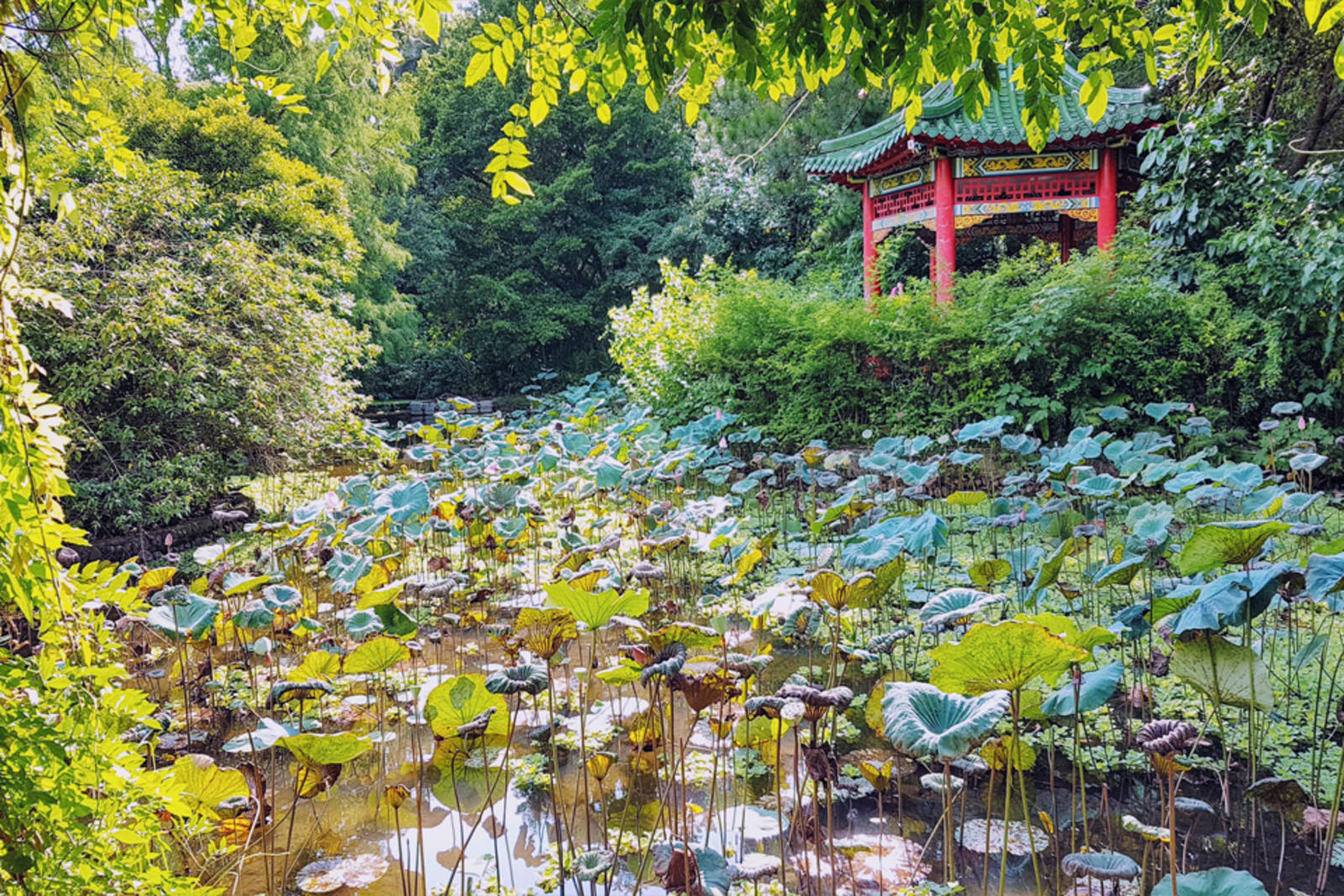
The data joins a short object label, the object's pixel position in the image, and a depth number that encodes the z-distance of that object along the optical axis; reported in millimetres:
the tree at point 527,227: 15312
